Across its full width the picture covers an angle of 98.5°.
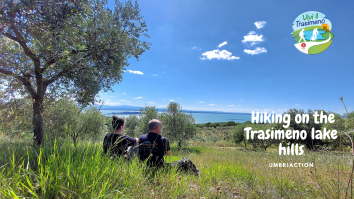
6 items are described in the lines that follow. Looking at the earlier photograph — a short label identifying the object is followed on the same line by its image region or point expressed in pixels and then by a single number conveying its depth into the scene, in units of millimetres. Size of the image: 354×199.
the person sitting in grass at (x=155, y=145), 3928
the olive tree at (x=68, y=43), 4781
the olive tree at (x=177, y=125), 24922
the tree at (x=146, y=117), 25062
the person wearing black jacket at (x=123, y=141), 3810
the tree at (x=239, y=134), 30473
